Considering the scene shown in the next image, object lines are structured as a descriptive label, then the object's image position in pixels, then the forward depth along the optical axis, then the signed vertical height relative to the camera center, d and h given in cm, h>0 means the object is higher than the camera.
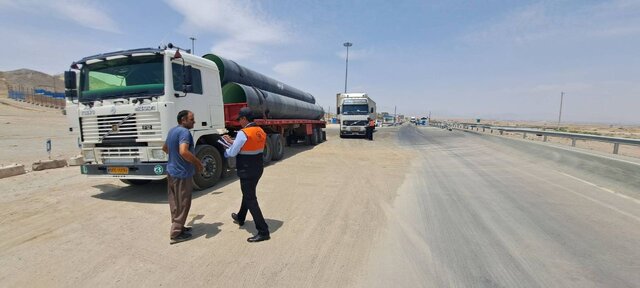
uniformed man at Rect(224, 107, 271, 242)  384 -59
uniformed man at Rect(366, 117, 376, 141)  2208 -87
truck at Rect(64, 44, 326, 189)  567 +10
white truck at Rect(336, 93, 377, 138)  2239 +24
